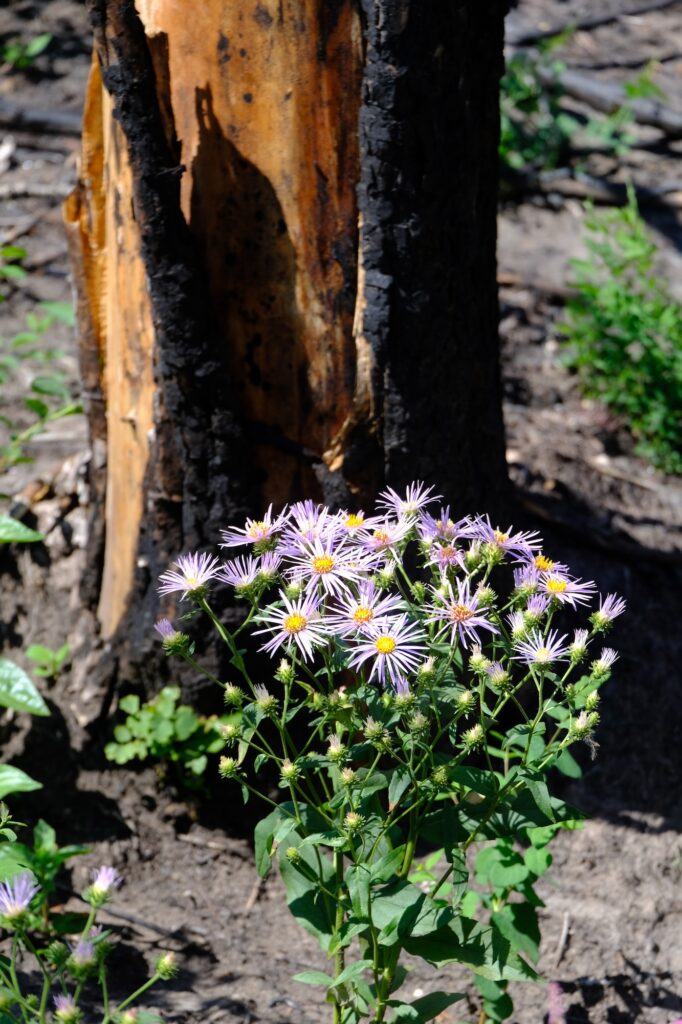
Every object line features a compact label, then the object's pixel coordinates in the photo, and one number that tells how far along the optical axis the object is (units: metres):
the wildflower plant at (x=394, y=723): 1.67
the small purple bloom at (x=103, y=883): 1.54
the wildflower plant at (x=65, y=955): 1.46
